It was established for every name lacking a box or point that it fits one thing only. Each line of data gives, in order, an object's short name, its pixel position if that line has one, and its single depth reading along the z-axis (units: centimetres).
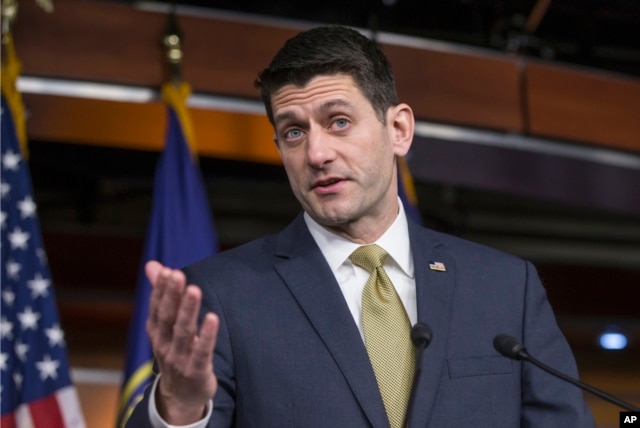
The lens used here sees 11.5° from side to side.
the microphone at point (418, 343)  367
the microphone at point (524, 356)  364
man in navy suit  372
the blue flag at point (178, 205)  484
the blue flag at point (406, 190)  502
